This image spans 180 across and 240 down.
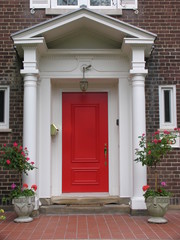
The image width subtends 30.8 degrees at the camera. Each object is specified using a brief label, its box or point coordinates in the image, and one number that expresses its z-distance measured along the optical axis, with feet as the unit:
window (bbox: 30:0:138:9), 24.85
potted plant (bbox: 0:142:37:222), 19.71
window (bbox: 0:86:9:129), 23.95
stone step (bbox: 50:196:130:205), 22.82
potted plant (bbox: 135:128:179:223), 19.56
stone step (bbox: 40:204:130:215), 21.80
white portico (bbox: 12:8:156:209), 21.75
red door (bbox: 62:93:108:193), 24.64
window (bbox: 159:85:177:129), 24.34
